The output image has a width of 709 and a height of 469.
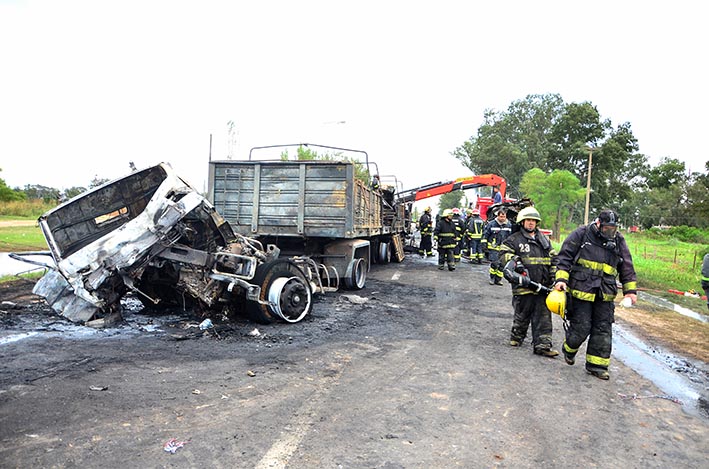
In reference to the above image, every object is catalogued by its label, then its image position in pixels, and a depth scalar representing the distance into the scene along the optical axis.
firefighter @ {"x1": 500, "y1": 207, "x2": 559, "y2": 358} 5.61
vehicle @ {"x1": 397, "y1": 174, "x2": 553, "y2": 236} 17.02
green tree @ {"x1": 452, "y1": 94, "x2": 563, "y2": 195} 47.97
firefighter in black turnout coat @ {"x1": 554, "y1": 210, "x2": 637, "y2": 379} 4.88
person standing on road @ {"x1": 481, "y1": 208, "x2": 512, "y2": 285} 12.04
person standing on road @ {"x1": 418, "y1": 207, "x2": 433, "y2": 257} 16.66
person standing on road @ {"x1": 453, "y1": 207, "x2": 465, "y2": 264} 14.99
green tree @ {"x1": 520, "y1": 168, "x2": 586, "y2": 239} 30.59
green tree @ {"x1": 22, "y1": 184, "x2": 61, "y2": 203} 41.20
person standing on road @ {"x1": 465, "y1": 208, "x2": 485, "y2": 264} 15.81
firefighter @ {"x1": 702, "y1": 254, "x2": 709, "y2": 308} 5.23
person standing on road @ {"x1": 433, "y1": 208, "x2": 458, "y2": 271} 12.94
